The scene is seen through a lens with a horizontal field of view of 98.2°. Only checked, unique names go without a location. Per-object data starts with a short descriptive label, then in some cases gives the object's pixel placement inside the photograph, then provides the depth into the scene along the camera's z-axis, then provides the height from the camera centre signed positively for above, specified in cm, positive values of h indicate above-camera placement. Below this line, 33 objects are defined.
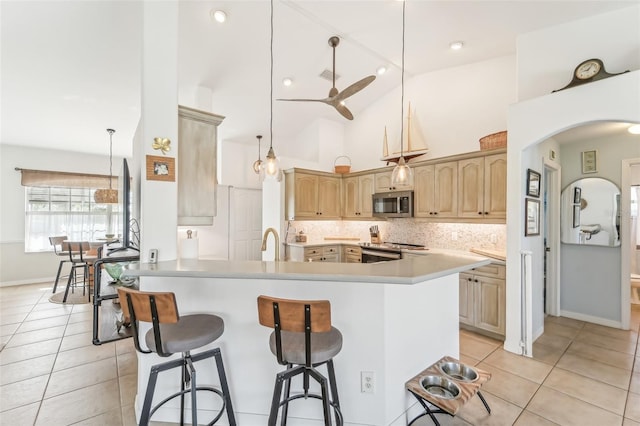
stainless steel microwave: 445 +17
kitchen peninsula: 179 -76
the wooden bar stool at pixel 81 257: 464 -76
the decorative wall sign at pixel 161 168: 201 +33
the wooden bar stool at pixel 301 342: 137 -73
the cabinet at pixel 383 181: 486 +58
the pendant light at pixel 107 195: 514 +33
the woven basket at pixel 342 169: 566 +93
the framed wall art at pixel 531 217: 305 -3
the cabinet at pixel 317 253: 484 -71
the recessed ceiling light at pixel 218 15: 294 +213
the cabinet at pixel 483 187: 346 +36
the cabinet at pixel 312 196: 509 +35
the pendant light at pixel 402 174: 257 +37
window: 573 -7
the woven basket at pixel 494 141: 348 +95
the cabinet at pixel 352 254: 489 -72
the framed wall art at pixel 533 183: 312 +36
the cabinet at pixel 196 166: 225 +40
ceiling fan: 303 +135
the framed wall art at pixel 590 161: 384 +75
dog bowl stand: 169 -116
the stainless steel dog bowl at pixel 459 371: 202 -117
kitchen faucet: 220 -26
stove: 422 -59
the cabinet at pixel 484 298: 319 -101
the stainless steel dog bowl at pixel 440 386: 191 -121
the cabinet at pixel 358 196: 518 +35
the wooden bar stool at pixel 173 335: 148 -72
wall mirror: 370 +3
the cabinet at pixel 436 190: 397 +36
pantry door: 579 -21
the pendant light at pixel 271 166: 256 +45
